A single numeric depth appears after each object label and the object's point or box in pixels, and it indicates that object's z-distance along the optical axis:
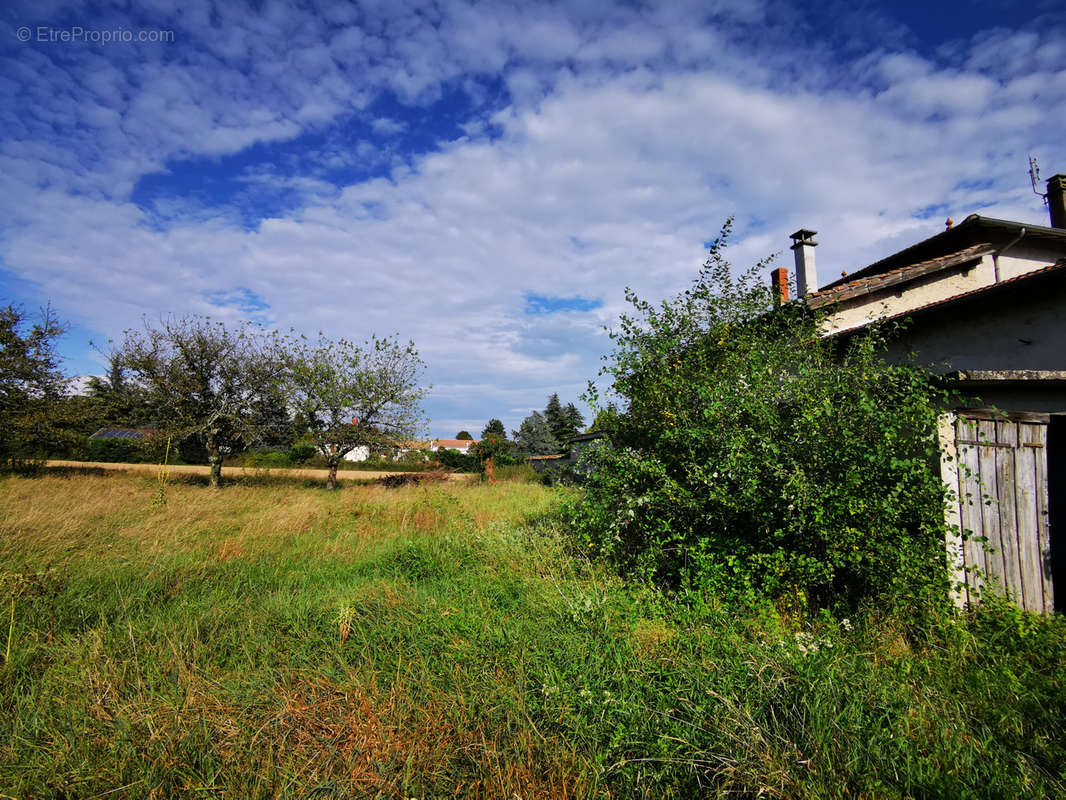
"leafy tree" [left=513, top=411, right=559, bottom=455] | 44.62
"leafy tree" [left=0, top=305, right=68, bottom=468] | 15.38
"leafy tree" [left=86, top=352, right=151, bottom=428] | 16.66
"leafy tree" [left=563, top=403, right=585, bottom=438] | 47.21
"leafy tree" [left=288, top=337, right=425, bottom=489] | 18.98
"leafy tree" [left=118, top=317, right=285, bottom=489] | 16.58
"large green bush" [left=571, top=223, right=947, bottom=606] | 4.04
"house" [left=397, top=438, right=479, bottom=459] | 20.24
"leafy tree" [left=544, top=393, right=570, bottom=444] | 46.19
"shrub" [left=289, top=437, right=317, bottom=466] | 27.17
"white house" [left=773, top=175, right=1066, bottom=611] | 4.29
